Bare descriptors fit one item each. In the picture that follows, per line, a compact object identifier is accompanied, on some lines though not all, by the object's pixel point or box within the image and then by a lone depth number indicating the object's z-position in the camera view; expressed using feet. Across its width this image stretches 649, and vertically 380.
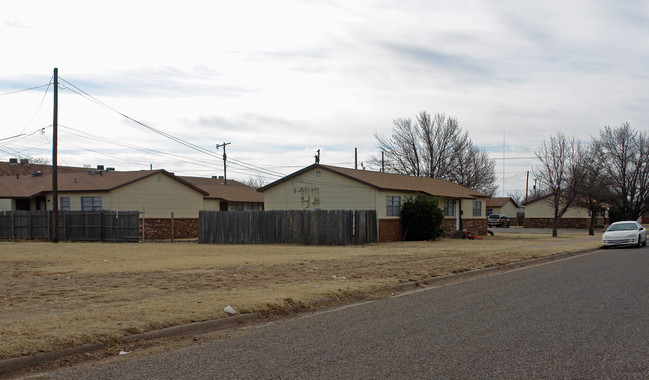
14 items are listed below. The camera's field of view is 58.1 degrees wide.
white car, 94.12
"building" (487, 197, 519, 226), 273.75
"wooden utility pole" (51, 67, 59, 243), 97.55
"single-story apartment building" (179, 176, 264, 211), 154.10
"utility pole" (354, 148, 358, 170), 201.16
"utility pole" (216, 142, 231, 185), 195.25
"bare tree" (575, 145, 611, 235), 149.89
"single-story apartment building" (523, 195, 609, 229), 208.13
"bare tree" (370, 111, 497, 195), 188.75
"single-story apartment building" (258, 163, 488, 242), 110.83
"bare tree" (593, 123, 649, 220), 157.17
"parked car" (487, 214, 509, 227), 237.04
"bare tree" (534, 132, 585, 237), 132.87
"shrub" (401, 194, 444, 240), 114.32
